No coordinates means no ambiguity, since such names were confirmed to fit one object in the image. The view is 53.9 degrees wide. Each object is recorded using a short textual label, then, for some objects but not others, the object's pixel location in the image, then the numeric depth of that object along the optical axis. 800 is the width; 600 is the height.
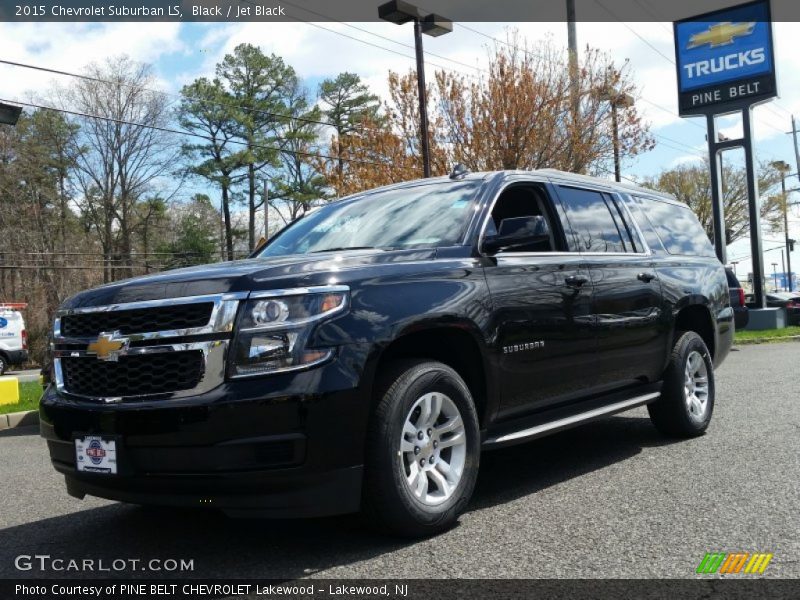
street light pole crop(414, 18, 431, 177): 18.98
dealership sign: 23.59
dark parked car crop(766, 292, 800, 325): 24.80
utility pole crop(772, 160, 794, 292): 54.59
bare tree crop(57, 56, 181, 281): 39.78
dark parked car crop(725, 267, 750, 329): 11.41
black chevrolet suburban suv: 3.29
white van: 26.84
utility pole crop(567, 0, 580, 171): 22.70
